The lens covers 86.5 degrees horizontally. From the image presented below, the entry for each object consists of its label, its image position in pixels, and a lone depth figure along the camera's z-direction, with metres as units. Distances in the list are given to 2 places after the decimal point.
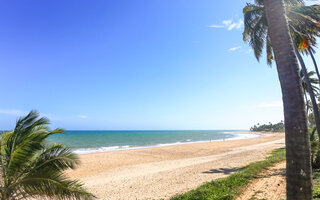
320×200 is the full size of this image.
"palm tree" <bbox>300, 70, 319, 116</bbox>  17.31
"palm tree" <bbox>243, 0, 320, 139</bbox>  9.04
